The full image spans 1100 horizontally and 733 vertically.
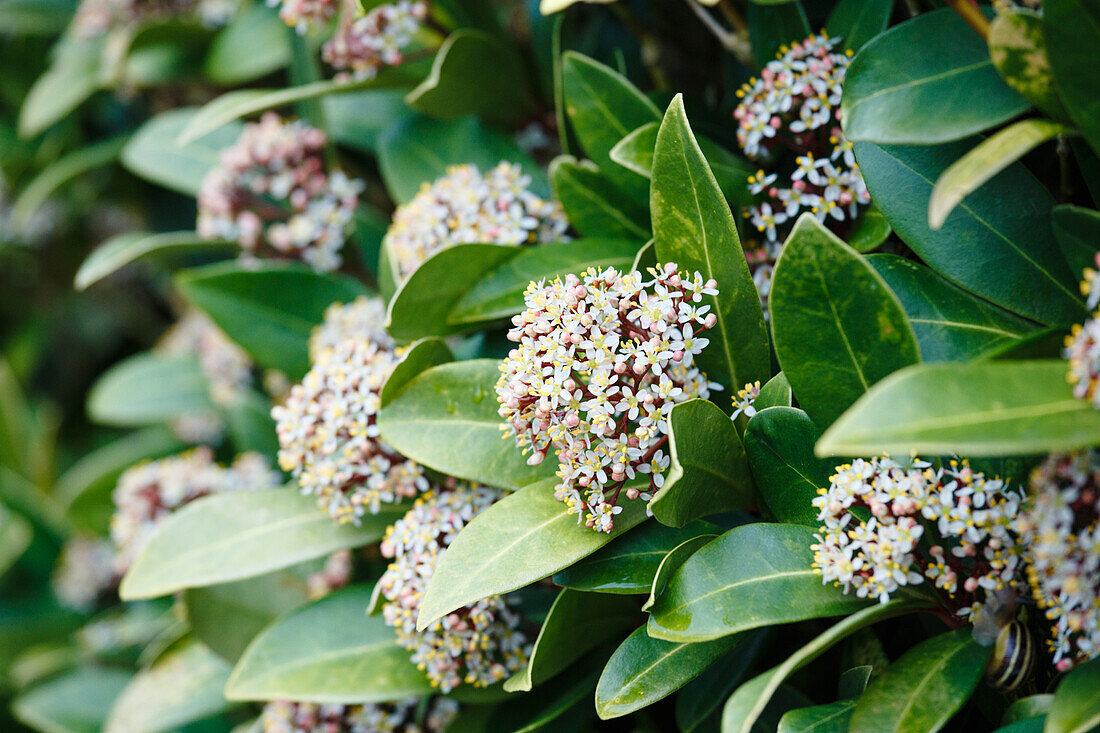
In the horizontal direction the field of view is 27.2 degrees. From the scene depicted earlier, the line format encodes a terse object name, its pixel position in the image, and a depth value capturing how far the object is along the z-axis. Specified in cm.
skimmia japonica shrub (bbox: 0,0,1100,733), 55
